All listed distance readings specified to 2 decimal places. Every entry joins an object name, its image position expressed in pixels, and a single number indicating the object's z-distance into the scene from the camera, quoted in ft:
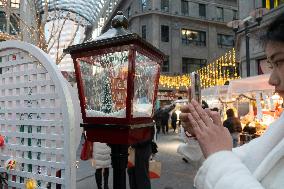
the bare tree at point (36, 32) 25.32
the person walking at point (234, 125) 33.94
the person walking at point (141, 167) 17.80
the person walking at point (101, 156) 20.28
